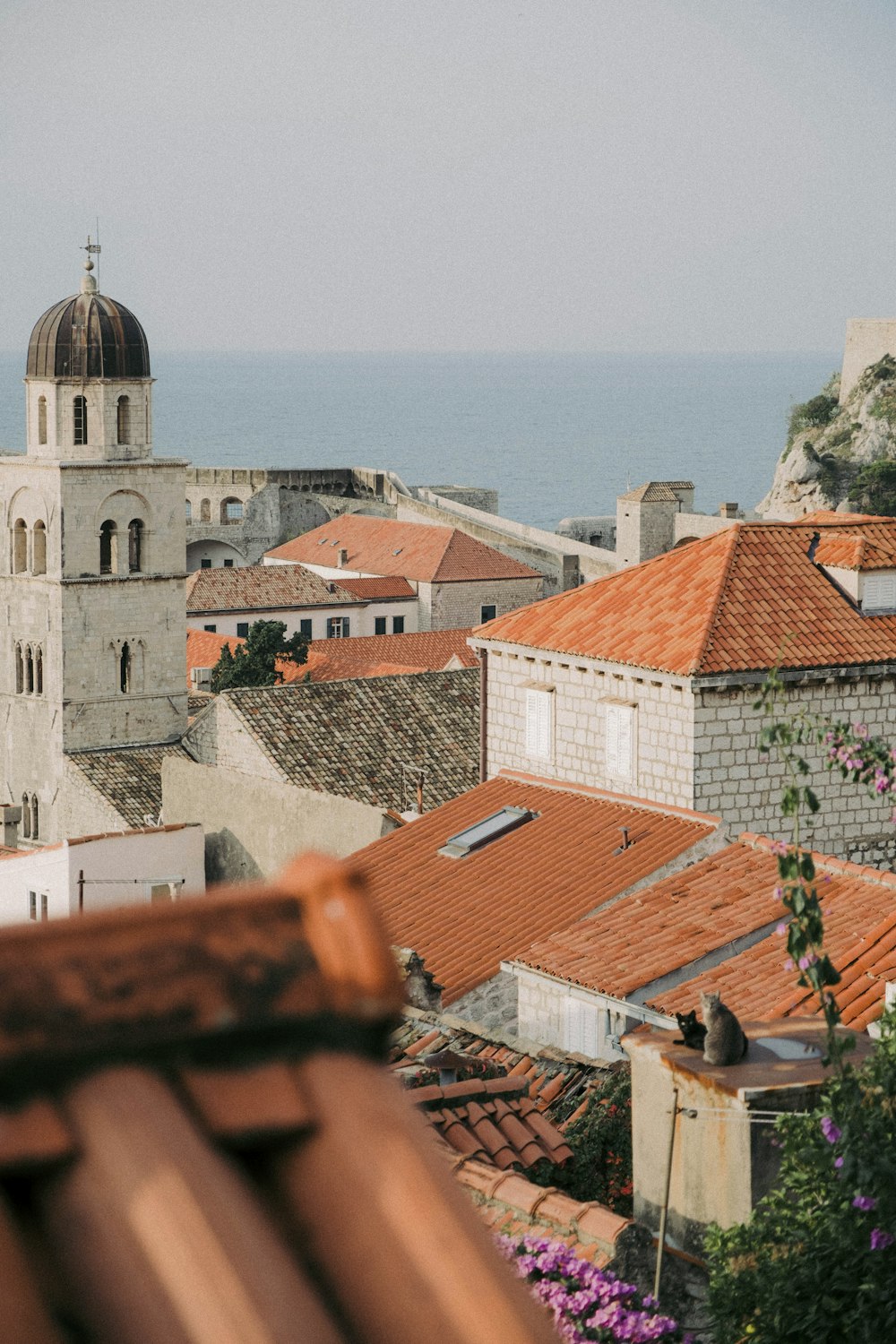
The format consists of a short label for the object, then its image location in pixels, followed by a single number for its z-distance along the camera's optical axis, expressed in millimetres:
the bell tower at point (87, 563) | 78228
